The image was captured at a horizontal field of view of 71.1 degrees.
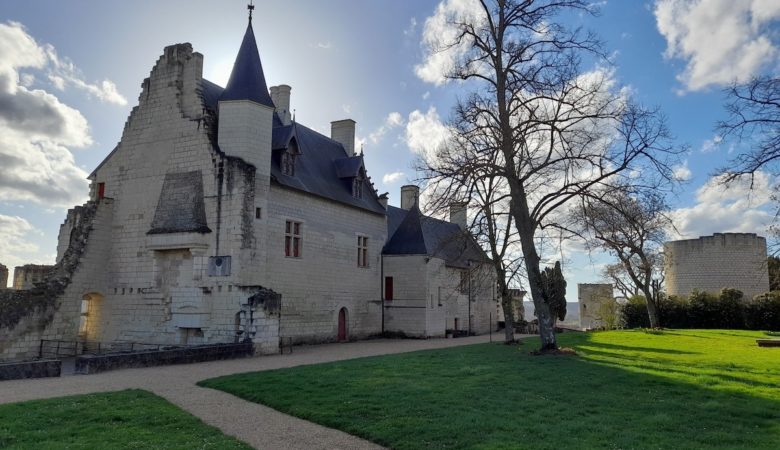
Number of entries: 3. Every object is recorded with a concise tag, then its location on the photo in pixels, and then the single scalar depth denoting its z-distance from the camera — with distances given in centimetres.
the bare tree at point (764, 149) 1191
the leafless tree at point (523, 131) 1480
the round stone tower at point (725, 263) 3844
